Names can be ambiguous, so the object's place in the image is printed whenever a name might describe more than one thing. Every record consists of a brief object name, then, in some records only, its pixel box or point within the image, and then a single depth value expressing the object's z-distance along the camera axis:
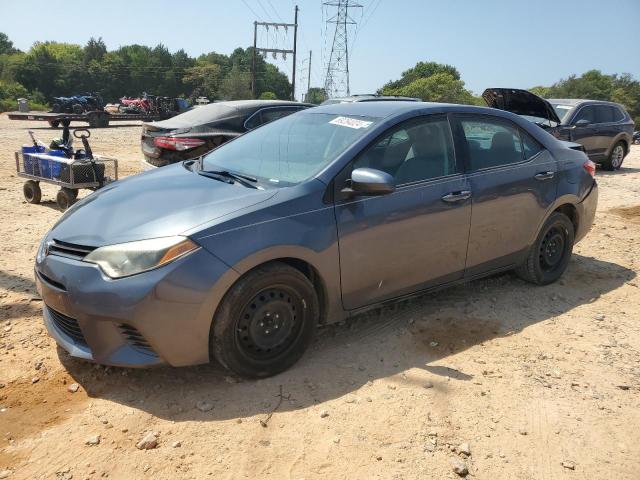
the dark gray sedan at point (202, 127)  7.77
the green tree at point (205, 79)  88.38
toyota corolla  2.86
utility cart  7.29
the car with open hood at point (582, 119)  11.05
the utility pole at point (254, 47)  43.29
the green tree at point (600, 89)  74.88
